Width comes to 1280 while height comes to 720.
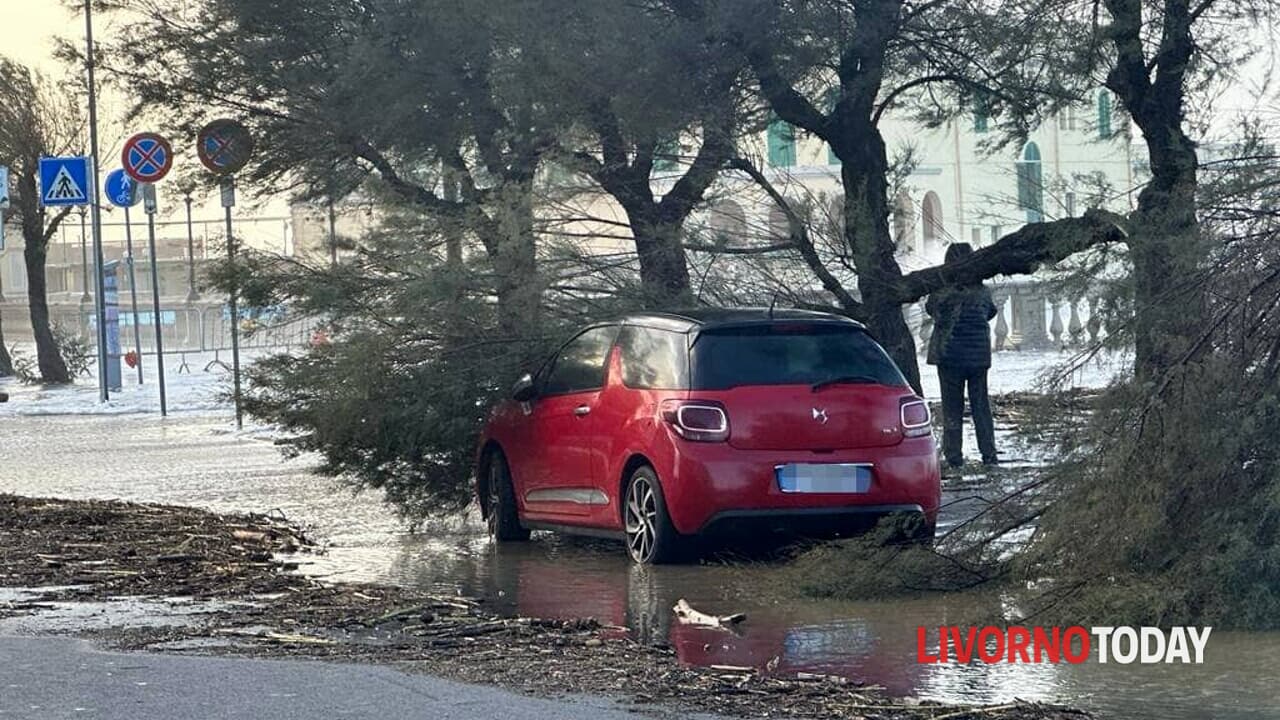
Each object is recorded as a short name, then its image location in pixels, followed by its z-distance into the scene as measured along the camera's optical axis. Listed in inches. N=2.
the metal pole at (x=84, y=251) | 2097.9
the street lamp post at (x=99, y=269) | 1523.1
